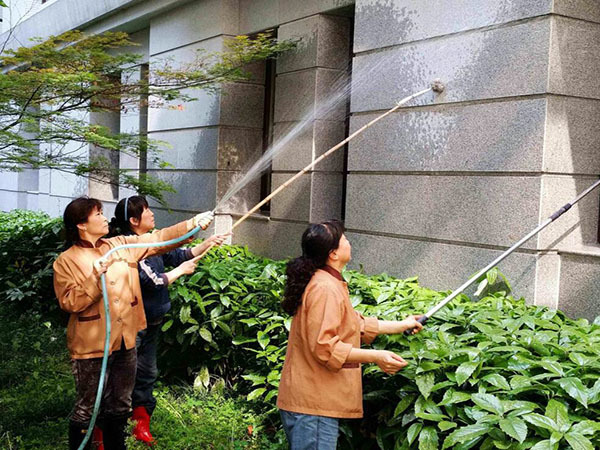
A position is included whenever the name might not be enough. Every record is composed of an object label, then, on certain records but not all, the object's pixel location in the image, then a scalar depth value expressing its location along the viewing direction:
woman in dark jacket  5.75
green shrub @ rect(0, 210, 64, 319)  10.59
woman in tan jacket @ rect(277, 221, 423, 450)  3.96
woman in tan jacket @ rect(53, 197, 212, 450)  4.86
